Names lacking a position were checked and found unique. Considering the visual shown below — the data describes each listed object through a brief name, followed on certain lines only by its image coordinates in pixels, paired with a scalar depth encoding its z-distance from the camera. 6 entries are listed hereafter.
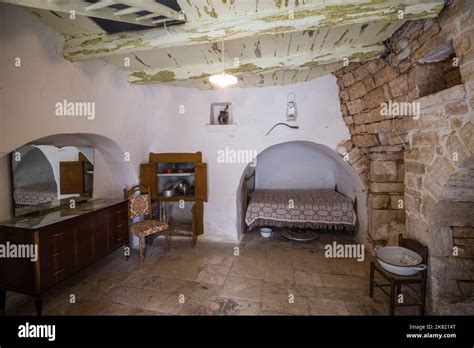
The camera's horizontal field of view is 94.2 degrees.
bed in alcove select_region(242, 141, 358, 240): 4.36
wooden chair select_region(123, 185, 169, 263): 3.51
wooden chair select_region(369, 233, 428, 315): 2.16
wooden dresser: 2.18
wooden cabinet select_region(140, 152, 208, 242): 4.02
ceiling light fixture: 2.82
